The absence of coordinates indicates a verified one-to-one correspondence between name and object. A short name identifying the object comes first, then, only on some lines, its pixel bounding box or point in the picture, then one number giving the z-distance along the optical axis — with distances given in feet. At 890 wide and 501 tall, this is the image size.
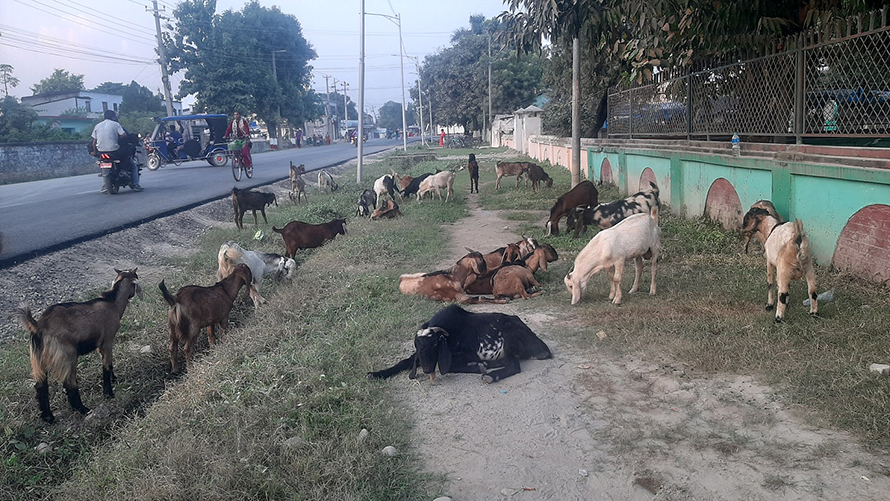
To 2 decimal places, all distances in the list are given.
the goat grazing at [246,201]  41.66
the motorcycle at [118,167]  50.72
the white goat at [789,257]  17.49
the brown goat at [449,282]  23.30
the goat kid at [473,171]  58.49
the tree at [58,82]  205.87
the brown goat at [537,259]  25.67
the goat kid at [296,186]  56.49
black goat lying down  16.01
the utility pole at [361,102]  73.20
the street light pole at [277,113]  184.14
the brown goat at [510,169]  60.21
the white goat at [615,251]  22.08
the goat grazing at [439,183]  52.90
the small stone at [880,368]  14.08
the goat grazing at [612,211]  33.27
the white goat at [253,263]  26.63
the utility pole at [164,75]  110.22
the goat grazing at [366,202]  47.19
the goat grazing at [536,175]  57.00
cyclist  61.36
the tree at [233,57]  157.69
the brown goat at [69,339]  17.29
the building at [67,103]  158.33
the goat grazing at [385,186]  52.06
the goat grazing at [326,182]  65.00
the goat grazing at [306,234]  34.01
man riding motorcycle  49.49
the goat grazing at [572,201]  36.42
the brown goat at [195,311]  20.90
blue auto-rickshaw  86.43
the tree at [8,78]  152.46
